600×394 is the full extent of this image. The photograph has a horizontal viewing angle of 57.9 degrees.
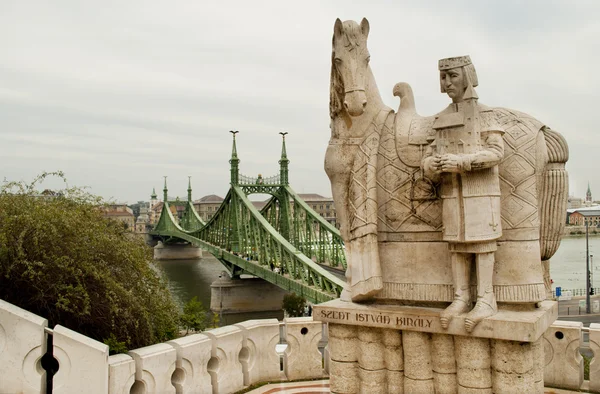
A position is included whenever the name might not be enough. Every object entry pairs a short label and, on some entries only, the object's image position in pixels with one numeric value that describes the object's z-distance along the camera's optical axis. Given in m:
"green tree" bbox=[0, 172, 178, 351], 7.34
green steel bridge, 23.12
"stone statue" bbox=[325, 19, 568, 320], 4.55
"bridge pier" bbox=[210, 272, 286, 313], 26.05
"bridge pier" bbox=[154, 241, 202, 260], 54.22
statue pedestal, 4.40
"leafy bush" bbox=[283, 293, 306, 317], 22.15
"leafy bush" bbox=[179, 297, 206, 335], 10.77
